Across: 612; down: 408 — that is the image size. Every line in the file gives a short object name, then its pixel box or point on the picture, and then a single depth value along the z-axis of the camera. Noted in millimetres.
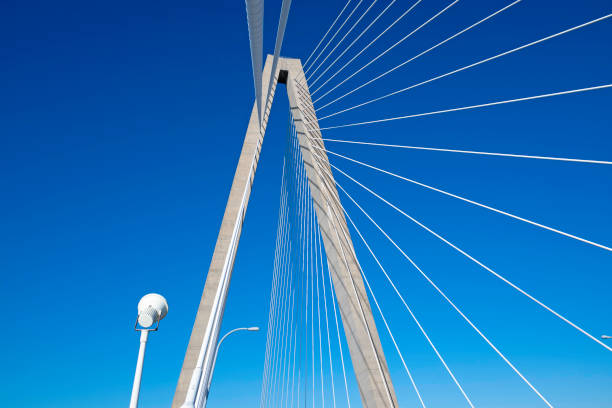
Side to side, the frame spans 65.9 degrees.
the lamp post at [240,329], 16408
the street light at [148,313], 3715
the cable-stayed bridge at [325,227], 3816
